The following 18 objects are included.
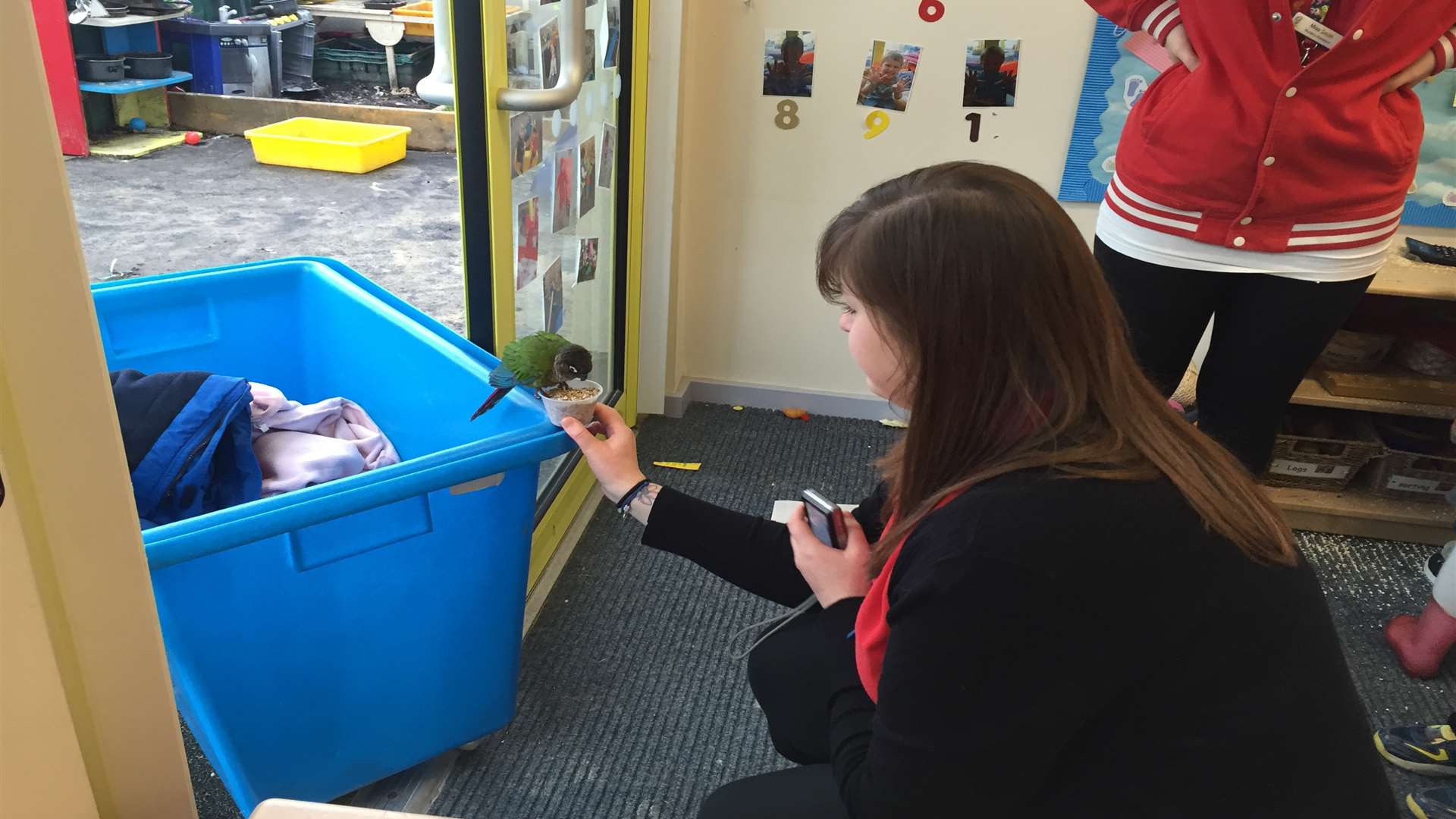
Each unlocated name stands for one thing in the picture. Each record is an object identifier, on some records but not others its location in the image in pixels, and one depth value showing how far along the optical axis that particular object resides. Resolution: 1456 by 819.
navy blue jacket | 1.06
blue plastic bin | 0.92
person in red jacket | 1.25
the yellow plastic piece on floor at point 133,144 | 3.93
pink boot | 1.52
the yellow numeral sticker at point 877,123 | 1.99
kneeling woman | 0.63
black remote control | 1.77
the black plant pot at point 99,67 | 3.89
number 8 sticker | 2.00
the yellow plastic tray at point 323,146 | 3.91
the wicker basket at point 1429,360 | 1.85
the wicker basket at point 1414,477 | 1.84
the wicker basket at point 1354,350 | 1.87
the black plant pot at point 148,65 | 4.04
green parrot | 1.01
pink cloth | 1.16
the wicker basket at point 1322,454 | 1.86
